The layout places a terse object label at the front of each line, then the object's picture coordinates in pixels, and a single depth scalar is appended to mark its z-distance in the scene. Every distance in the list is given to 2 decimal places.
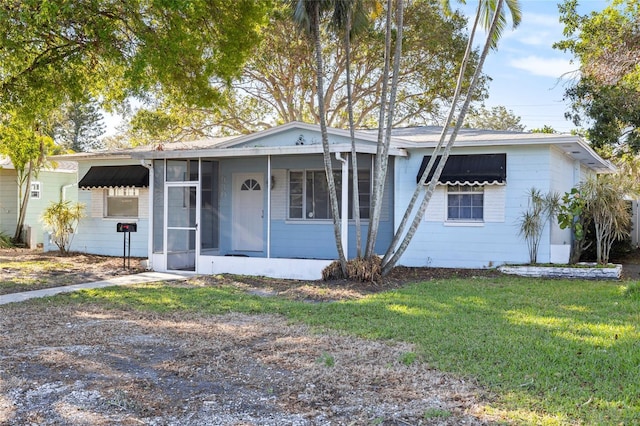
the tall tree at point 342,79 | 22.25
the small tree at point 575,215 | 13.08
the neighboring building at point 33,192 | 22.75
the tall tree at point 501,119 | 59.12
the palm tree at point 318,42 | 10.71
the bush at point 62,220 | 17.70
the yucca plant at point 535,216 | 13.20
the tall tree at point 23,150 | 17.38
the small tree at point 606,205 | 13.56
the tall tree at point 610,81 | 15.21
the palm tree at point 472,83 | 10.95
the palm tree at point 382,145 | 11.10
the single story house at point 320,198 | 13.34
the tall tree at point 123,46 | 11.61
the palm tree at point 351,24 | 10.80
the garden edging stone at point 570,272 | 12.44
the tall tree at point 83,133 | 48.72
